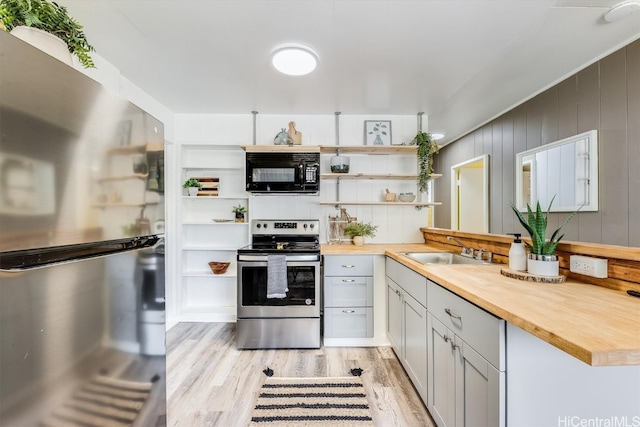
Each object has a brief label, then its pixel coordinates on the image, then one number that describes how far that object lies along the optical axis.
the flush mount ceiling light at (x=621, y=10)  1.60
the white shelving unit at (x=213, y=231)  3.20
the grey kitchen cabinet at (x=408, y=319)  1.68
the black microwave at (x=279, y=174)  2.88
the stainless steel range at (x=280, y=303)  2.49
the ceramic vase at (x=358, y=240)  3.01
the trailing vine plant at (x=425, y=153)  3.01
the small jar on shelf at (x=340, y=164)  2.97
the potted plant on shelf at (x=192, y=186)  3.07
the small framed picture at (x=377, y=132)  3.17
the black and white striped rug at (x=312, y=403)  1.63
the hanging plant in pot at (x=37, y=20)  0.73
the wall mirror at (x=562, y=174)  2.43
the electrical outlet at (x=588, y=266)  1.24
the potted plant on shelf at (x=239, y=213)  3.14
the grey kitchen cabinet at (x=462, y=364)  0.98
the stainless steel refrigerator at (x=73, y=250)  0.54
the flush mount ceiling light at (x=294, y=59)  1.92
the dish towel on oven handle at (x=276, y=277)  2.43
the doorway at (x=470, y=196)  4.02
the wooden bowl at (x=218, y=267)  3.04
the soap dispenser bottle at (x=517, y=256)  1.50
